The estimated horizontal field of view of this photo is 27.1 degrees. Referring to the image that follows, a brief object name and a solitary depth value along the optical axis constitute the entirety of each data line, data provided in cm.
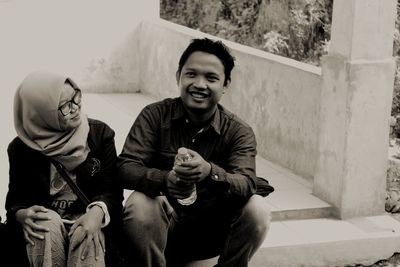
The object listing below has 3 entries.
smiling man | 388
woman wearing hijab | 357
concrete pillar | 569
